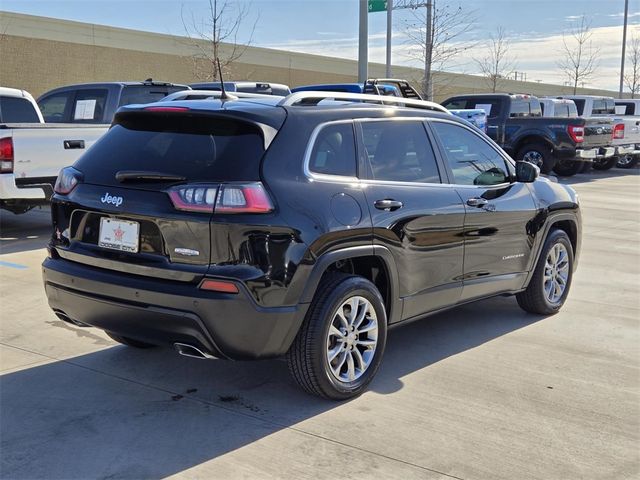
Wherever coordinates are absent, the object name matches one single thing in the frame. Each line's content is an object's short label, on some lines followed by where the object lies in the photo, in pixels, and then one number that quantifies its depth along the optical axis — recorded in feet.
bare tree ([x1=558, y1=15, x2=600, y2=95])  131.91
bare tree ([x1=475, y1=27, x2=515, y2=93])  124.88
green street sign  66.80
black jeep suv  12.13
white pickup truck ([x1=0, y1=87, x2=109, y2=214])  28.22
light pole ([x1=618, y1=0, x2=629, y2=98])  124.47
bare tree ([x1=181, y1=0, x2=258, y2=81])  110.52
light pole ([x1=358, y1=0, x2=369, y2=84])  49.83
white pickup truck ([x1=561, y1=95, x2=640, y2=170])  68.07
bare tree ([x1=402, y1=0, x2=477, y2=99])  82.38
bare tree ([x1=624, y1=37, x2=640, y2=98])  150.65
